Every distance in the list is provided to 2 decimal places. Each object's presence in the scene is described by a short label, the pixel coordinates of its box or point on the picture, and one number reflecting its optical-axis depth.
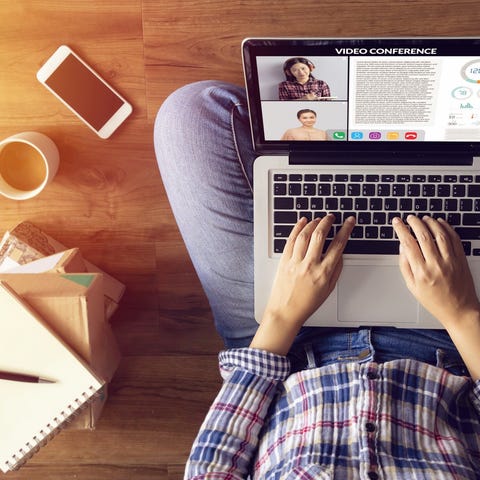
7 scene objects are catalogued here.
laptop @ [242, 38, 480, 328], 0.78
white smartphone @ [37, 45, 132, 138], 1.14
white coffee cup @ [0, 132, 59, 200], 1.08
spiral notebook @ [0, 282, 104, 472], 0.90
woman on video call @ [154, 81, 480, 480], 0.77
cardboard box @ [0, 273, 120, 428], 0.90
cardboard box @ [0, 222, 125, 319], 1.08
